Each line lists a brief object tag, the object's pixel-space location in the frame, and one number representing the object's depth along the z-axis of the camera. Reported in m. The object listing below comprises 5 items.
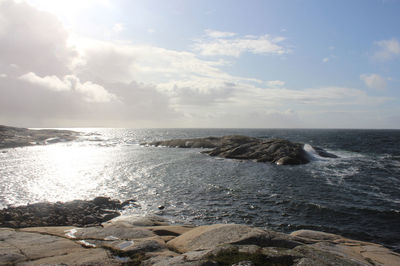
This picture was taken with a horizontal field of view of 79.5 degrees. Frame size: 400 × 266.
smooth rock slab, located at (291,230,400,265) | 10.48
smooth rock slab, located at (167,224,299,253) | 9.67
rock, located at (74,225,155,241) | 11.42
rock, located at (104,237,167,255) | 9.37
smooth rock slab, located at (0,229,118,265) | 8.26
